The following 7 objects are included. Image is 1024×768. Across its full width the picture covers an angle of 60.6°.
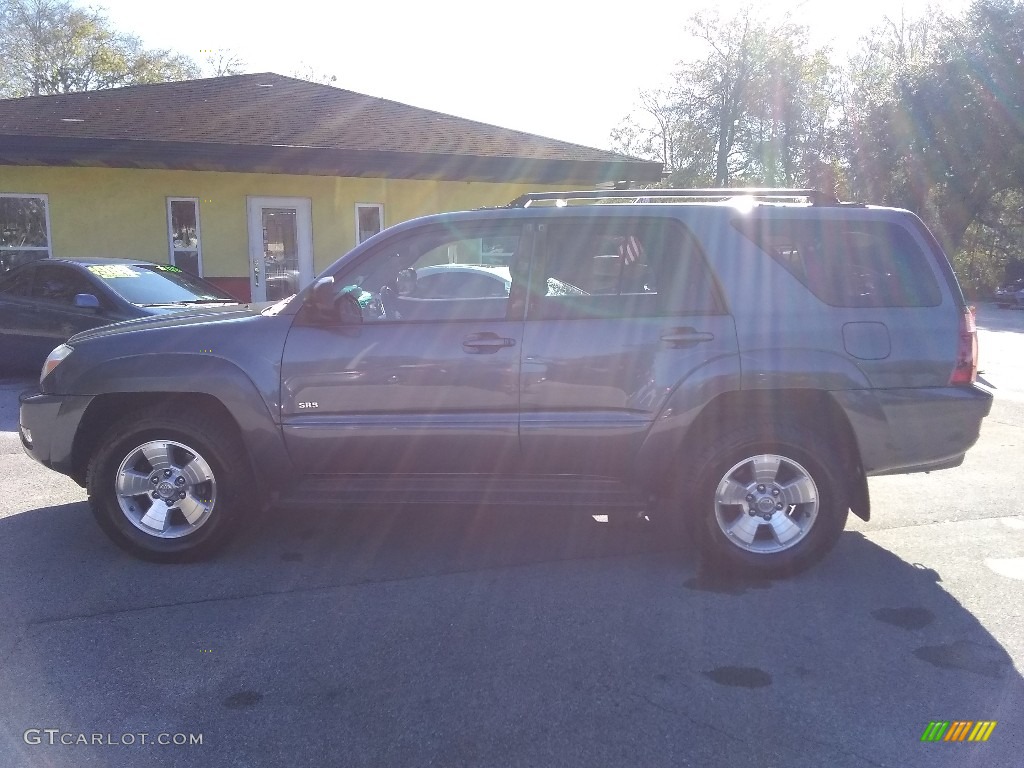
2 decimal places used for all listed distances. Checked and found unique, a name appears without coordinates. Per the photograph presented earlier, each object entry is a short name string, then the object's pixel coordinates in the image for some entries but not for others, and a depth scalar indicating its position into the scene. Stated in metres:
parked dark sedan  9.44
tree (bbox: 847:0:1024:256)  28.94
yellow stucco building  13.80
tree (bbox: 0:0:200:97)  40.53
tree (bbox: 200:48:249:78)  44.22
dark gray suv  4.45
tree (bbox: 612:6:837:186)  41.78
